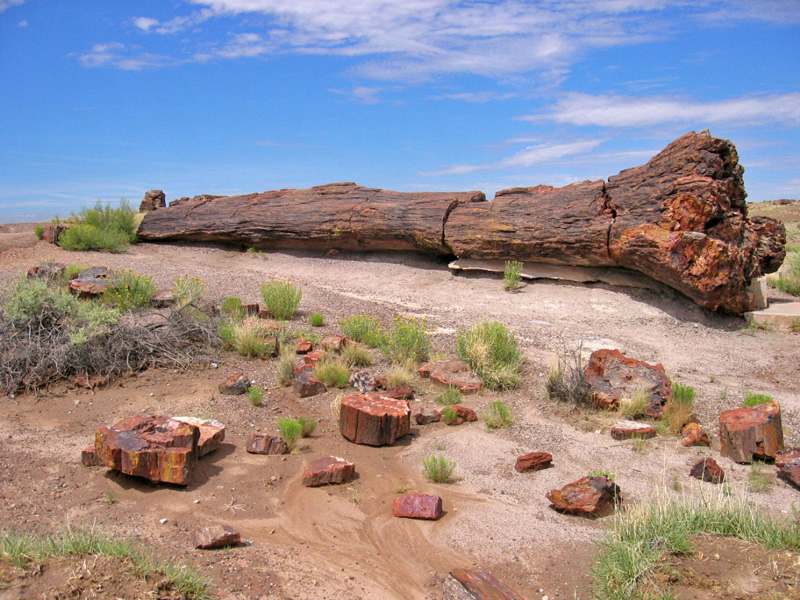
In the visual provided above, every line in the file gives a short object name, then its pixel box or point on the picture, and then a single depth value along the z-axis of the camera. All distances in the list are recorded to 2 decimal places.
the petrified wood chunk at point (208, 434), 5.13
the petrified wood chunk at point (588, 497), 4.46
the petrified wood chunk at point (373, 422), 5.70
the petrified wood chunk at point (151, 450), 4.57
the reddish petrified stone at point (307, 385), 6.75
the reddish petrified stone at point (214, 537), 3.78
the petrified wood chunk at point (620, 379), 6.66
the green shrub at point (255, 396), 6.36
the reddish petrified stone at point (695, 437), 5.77
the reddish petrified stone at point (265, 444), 5.34
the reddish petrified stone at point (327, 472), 4.82
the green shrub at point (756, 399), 6.41
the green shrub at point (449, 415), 6.28
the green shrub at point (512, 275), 12.09
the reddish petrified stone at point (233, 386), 6.60
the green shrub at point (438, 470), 5.02
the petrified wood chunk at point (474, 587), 3.20
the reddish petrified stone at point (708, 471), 4.97
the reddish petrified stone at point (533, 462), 5.27
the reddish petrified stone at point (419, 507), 4.39
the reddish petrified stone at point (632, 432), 5.94
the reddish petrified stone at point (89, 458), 4.89
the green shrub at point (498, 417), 6.21
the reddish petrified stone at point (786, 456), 5.13
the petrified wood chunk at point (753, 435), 5.40
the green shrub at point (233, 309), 8.82
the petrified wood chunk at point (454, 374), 7.22
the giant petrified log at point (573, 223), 10.17
